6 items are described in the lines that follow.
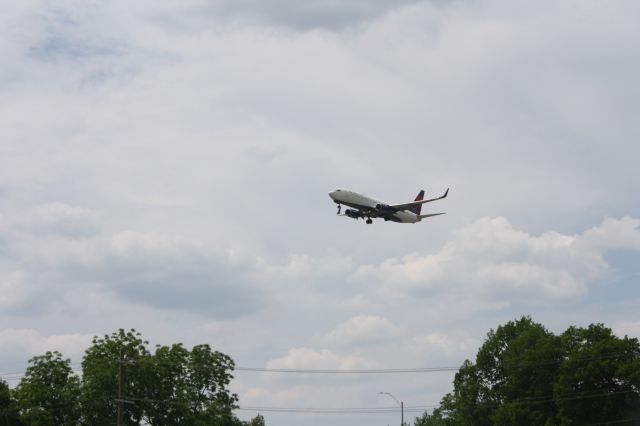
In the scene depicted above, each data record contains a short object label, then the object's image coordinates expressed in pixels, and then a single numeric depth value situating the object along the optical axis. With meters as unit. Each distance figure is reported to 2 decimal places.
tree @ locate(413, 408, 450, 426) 174.81
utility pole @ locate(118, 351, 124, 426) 56.06
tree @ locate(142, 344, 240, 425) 78.12
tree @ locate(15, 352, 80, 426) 77.62
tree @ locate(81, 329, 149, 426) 76.50
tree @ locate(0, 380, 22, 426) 85.00
